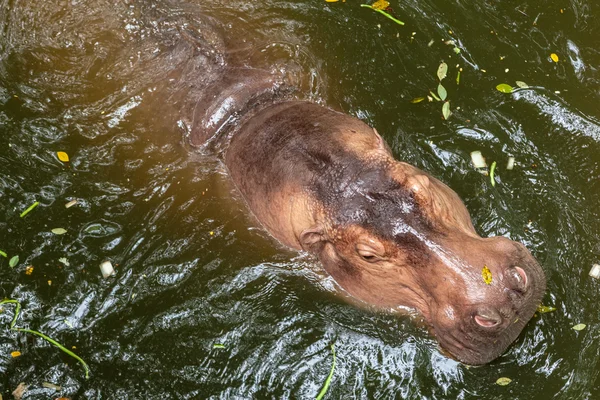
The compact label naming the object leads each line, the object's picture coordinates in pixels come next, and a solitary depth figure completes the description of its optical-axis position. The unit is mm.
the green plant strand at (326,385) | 6316
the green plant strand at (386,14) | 8375
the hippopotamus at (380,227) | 5172
